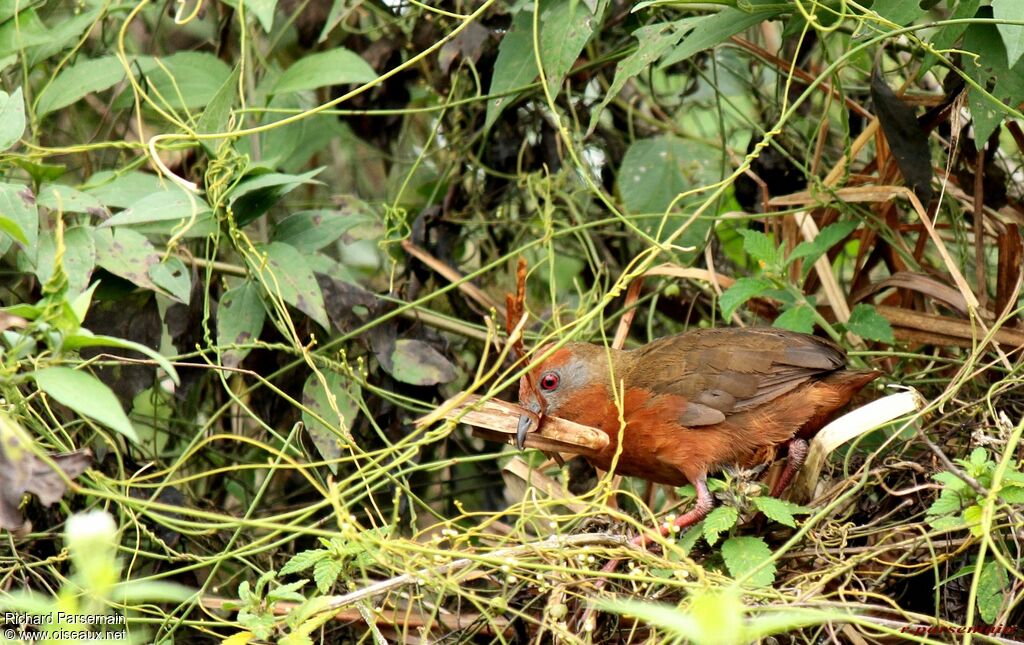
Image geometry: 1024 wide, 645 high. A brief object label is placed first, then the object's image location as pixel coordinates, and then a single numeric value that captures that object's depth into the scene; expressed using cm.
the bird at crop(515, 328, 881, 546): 735
